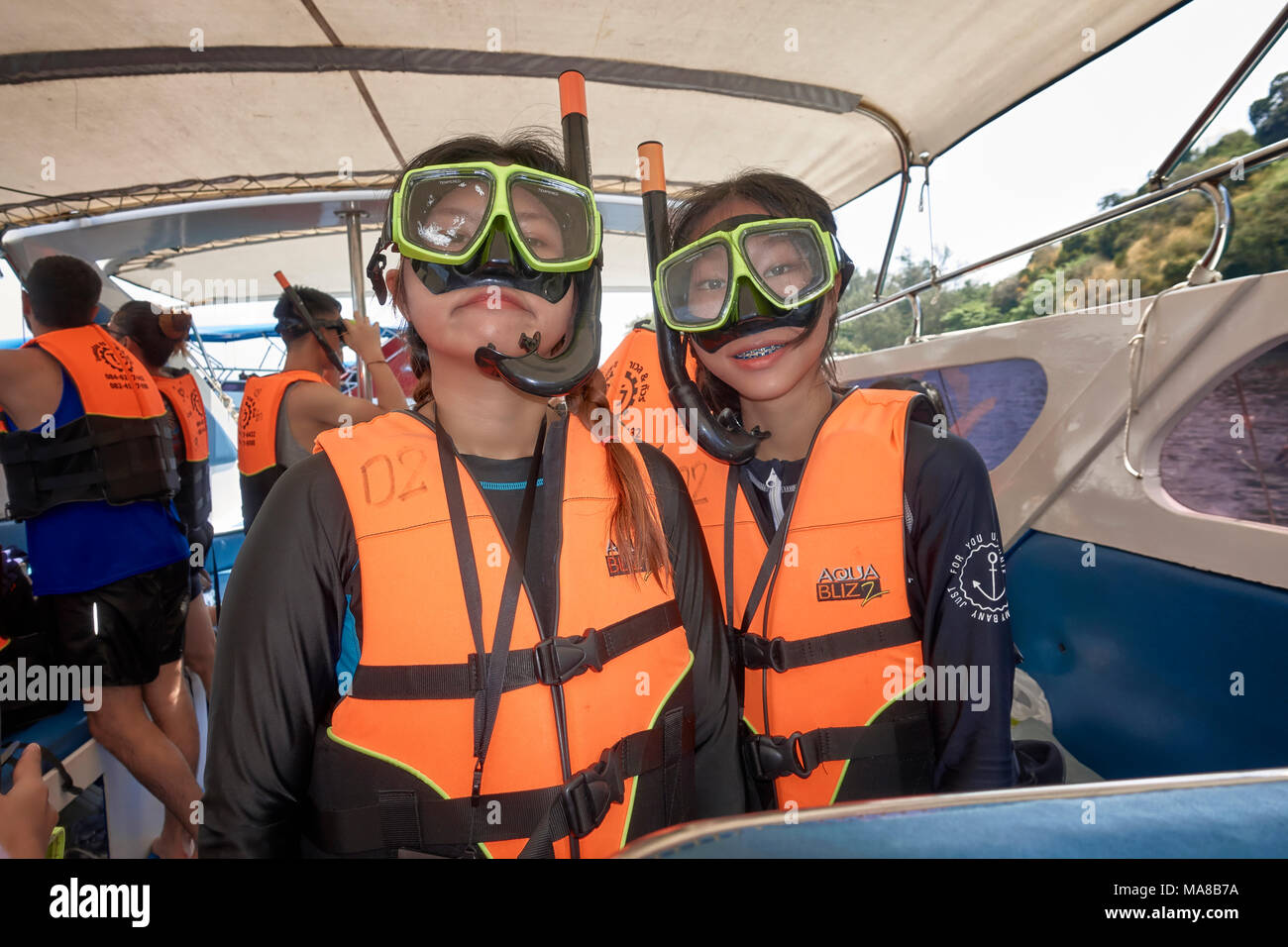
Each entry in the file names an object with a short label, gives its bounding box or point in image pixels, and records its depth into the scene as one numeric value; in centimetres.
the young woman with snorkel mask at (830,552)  132
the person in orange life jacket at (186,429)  306
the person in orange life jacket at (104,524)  219
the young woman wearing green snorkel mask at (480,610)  100
